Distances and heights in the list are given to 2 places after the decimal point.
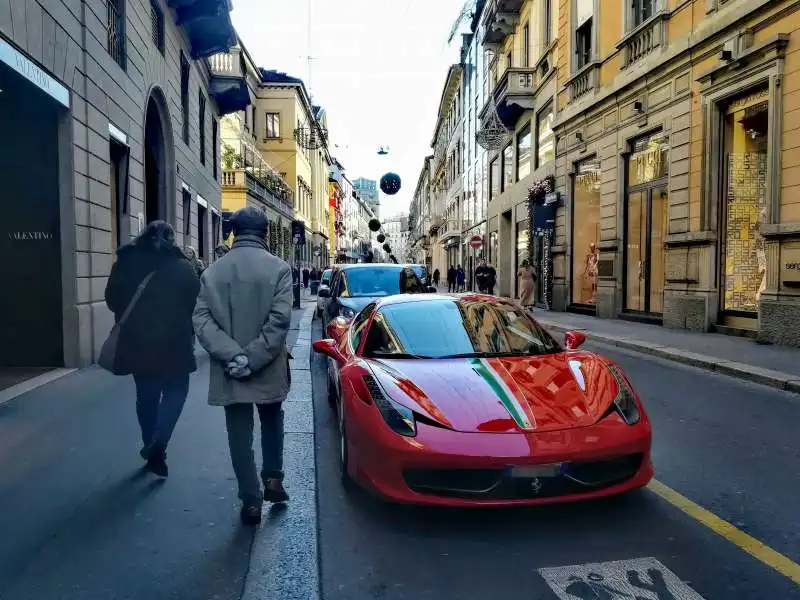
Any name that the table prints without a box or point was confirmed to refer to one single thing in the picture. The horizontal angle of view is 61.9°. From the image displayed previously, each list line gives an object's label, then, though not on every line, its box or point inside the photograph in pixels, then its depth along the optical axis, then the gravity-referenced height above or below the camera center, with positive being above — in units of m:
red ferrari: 3.47 -0.84
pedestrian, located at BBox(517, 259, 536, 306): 19.70 -0.30
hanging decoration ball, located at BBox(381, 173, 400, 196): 31.19 +4.17
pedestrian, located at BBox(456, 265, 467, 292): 34.38 -0.27
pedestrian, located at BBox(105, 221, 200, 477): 4.46 -0.34
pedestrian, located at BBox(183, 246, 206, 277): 7.54 +0.20
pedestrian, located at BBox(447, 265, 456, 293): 34.91 -0.28
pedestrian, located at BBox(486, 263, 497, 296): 24.03 -0.22
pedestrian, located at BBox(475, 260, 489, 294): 23.98 -0.17
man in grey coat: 3.63 -0.36
